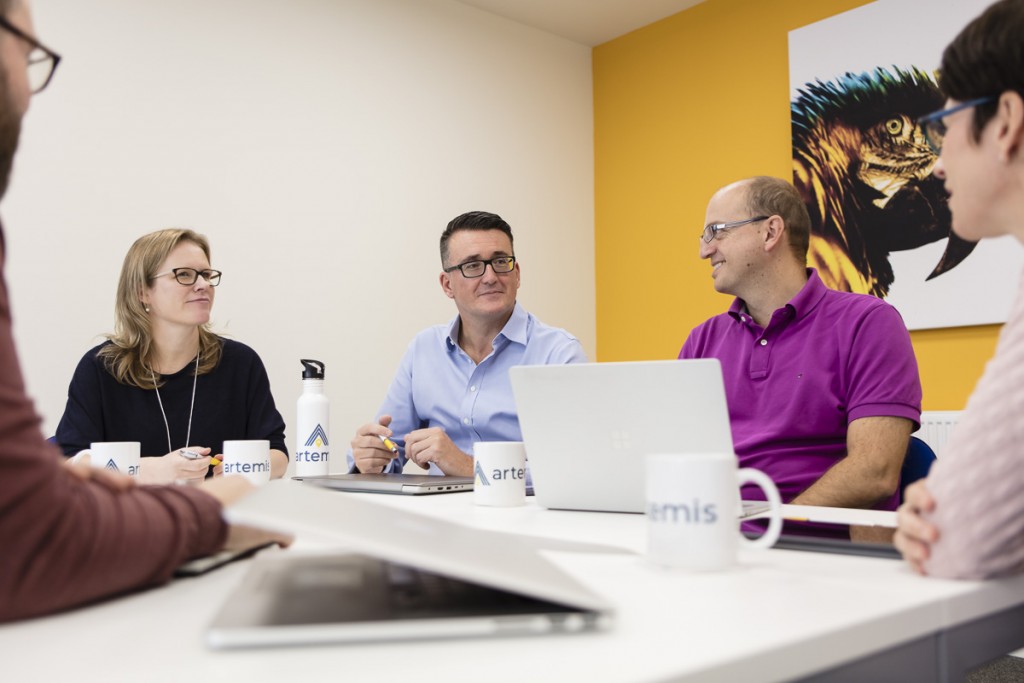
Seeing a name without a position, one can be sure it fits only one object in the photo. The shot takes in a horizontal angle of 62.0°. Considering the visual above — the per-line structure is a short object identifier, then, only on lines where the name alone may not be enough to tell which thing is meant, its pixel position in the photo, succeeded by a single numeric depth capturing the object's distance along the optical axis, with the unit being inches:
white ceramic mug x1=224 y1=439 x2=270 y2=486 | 66.7
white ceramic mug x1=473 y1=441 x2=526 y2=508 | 55.5
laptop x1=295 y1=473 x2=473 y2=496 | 63.2
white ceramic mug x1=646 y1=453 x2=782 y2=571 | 32.2
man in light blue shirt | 92.4
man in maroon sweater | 22.4
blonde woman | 93.1
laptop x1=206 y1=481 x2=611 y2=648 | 21.6
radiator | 117.0
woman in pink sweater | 30.5
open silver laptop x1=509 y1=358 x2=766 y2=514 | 45.9
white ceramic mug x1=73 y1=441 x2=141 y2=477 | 63.7
